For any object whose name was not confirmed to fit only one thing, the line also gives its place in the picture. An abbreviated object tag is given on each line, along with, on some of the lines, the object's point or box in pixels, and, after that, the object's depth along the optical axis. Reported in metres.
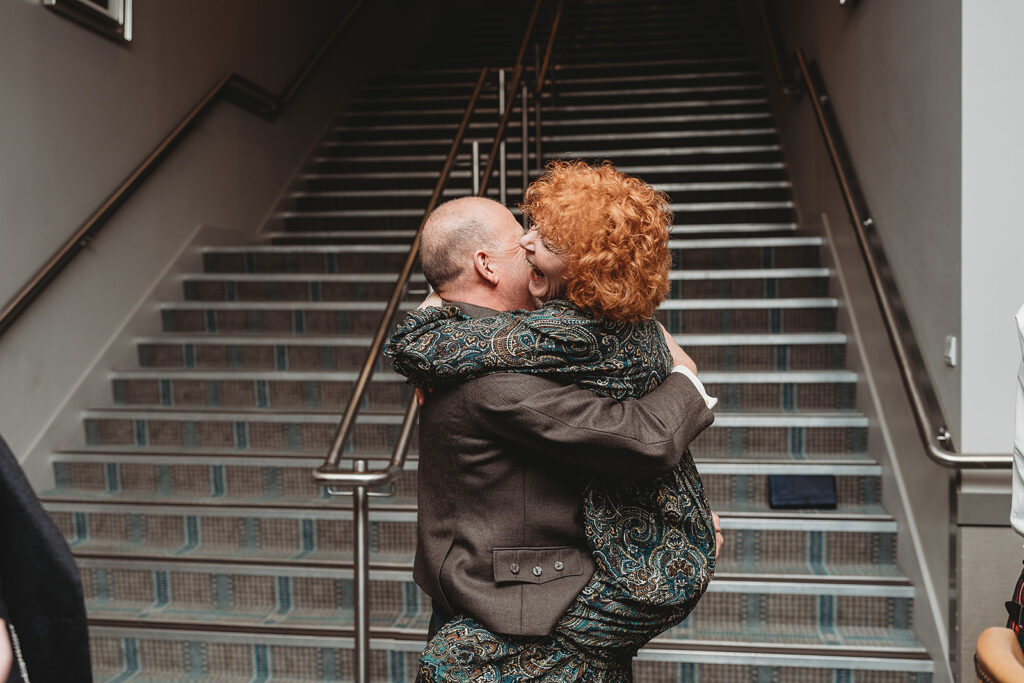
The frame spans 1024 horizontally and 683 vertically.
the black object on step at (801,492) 3.25
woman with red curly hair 1.07
